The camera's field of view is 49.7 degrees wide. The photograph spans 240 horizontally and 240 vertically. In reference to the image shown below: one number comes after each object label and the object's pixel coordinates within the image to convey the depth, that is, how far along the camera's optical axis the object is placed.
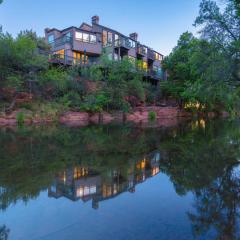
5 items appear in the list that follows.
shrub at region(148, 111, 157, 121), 39.19
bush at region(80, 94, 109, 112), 33.72
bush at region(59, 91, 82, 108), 33.07
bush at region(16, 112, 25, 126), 27.06
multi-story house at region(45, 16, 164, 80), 42.69
